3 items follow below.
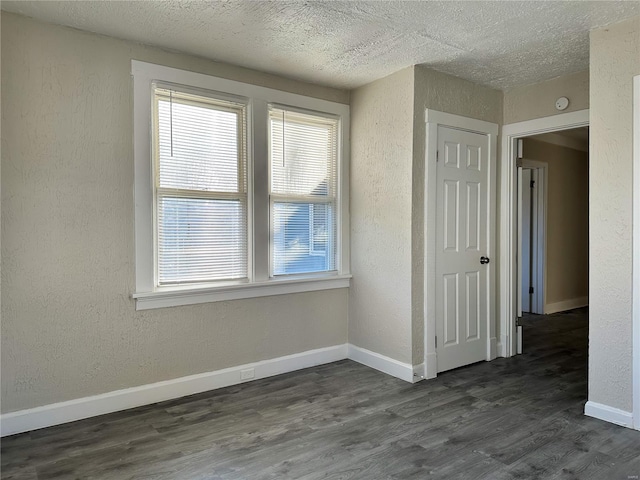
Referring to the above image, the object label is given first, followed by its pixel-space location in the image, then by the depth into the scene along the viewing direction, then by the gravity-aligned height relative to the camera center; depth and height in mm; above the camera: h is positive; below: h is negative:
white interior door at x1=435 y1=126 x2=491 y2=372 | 3768 -143
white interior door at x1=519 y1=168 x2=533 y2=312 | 6293 -30
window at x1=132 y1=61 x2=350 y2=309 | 3143 +357
